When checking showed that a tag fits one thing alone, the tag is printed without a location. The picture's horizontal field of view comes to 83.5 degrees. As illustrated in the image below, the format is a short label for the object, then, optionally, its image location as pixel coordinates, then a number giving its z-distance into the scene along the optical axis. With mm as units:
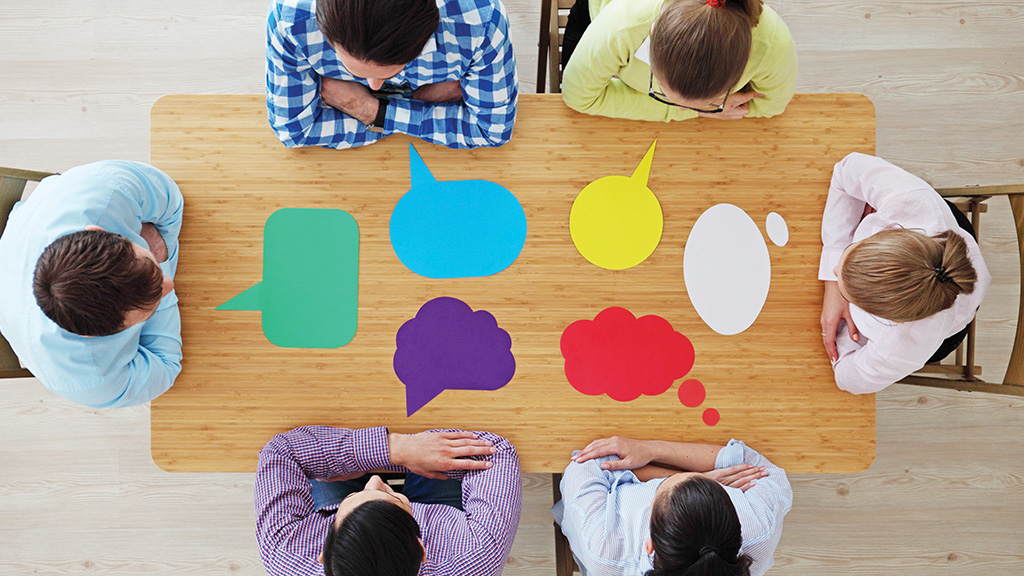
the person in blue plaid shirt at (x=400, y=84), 1182
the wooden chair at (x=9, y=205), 1318
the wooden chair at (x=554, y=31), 1584
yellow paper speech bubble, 1402
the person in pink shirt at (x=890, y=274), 1171
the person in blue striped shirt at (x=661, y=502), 1224
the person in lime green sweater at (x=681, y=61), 1062
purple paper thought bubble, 1386
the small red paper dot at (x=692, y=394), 1392
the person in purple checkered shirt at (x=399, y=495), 1324
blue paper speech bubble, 1398
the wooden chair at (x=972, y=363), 1338
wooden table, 1387
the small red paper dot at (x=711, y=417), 1392
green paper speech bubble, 1388
